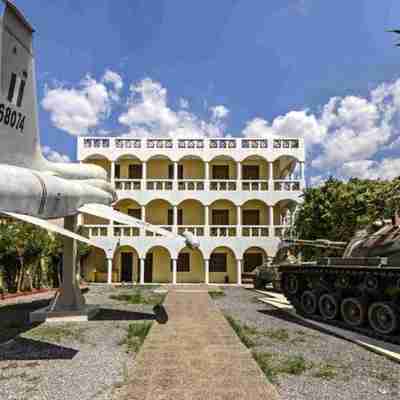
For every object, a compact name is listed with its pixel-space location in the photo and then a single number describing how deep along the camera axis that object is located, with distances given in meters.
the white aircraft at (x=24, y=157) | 7.77
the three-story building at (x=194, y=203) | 27.42
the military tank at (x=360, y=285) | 8.86
